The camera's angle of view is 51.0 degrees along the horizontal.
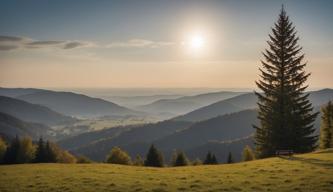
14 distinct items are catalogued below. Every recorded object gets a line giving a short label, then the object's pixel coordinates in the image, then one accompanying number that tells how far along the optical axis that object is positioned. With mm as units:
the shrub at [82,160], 97588
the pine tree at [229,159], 92675
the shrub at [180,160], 82062
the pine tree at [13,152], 92812
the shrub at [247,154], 87450
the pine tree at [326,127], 70262
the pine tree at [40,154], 86812
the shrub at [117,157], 85419
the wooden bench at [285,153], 42756
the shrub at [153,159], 80750
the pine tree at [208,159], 89594
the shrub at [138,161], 92138
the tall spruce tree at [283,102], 53228
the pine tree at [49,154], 87125
